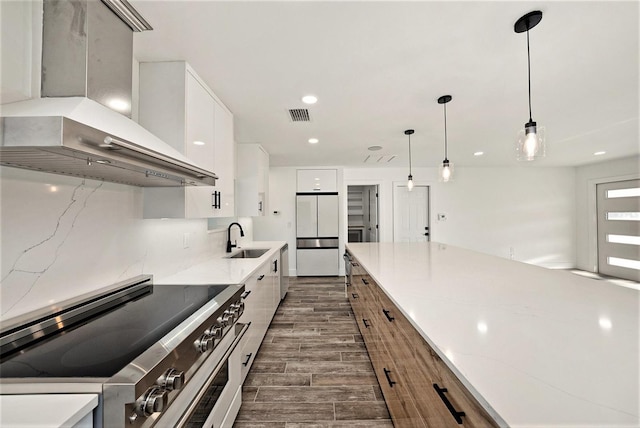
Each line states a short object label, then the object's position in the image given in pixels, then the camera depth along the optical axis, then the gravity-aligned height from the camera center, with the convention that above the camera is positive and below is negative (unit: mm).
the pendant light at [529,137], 1508 +527
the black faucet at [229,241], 3422 -284
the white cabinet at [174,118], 1862 +679
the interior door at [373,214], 6582 +94
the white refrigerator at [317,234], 6055 -349
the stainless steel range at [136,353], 768 -454
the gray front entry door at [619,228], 5500 -218
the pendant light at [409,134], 3545 +1092
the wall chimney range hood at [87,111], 813 +364
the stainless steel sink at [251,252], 3632 -459
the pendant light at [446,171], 3011 +504
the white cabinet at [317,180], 6105 +819
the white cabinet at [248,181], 4145 +545
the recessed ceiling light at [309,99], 2486 +1073
